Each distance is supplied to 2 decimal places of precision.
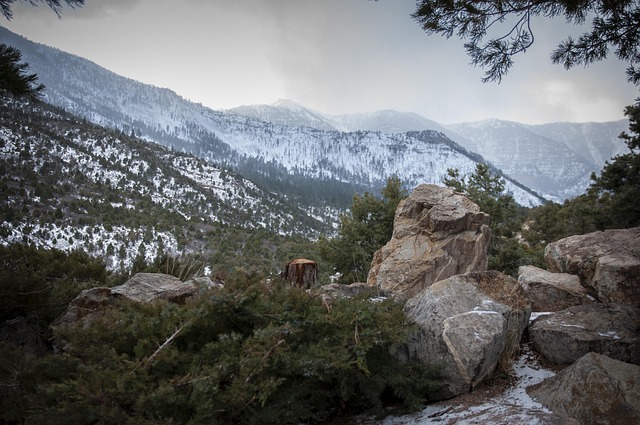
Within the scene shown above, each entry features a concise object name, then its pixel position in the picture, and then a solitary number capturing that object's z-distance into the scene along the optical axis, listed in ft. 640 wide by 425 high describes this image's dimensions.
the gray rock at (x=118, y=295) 15.79
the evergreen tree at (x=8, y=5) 14.70
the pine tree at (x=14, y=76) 14.25
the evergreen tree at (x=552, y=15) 14.83
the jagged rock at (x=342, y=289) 16.11
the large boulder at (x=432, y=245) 32.35
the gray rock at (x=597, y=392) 11.57
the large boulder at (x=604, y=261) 21.01
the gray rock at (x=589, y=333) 16.38
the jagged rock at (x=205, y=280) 13.06
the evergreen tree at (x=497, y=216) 60.75
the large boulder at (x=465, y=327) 14.20
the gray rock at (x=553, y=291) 23.88
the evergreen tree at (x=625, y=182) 47.39
